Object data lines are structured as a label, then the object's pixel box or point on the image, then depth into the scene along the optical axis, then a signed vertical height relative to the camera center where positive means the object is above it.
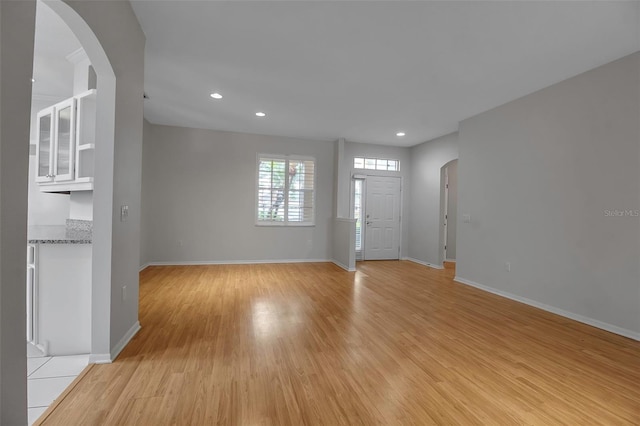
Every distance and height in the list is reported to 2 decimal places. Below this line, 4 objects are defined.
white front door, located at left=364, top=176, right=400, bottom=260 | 6.96 -0.04
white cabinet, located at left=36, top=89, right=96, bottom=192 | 2.65 +0.66
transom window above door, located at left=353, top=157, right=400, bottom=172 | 6.93 +1.32
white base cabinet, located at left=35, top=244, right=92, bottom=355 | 2.26 -0.70
